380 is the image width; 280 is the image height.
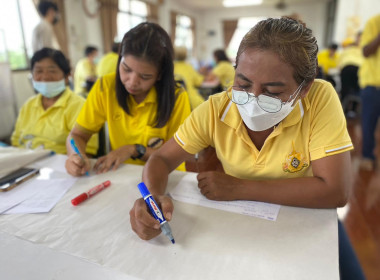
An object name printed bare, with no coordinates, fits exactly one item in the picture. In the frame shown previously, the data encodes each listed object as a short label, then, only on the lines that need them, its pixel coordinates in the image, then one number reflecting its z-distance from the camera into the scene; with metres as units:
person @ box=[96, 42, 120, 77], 3.50
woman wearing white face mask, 0.71
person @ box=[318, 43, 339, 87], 5.77
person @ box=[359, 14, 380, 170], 2.29
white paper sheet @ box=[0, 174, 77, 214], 0.81
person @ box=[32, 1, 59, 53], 3.51
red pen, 0.82
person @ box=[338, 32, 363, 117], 4.40
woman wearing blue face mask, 1.49
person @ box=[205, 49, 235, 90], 4.84
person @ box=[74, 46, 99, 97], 3.93
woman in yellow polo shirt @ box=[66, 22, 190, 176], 1.15
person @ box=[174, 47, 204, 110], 4.27
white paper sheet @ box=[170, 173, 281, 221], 0.75
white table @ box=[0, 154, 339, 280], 0.56
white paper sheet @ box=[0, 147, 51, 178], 1.06
